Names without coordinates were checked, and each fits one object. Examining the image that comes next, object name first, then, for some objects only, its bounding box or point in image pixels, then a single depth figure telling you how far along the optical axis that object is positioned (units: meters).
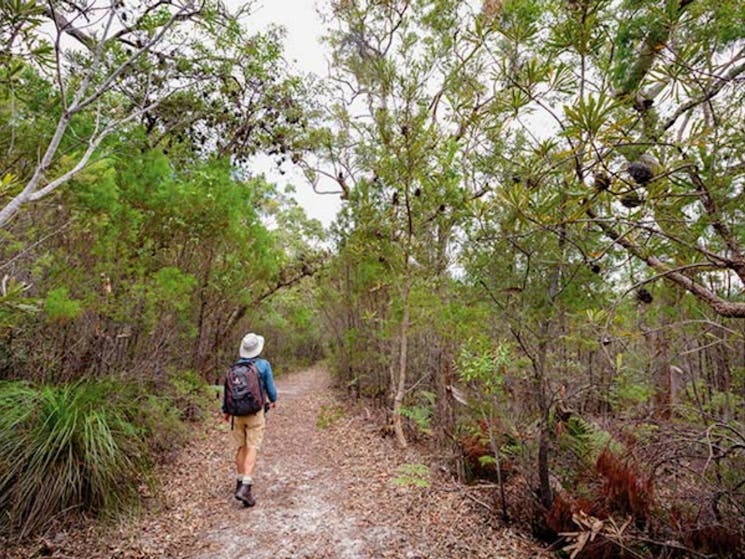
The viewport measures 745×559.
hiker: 3.58
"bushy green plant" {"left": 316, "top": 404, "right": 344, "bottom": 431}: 6.71
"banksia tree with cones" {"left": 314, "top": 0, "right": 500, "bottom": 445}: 4.81
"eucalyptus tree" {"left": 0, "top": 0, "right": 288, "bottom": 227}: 2.90
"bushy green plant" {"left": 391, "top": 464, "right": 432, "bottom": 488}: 3.63
